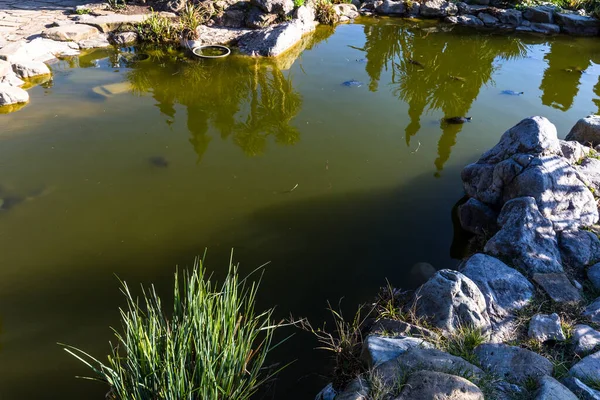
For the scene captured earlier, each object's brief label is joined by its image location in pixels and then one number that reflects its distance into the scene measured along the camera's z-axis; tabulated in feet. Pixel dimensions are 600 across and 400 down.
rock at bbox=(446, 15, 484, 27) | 38.47
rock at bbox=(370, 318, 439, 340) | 9.16
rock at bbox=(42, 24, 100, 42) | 28.12
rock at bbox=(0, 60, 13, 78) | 22.84
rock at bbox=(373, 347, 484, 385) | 7.59
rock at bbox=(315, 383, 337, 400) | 8.64
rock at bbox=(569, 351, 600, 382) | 7.87
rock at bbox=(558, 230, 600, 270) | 11.72
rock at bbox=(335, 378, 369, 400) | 7.43
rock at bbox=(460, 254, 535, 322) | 10.37
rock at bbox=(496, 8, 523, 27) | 38.34
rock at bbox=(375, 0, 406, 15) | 40.32
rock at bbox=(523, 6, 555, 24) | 37.68
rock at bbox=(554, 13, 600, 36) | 36.65
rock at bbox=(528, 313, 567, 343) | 9.35
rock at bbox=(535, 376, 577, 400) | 7.02
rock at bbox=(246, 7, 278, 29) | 32.76
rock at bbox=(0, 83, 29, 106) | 20.75
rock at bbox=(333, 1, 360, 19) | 38.65
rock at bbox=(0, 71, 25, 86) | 22.48
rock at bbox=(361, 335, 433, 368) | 8.16
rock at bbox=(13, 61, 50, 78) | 23.91
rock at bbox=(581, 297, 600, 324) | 9.77
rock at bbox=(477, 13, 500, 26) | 38.47
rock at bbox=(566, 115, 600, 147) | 16.90
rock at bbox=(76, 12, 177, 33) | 30.37
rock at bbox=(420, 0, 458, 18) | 39.78
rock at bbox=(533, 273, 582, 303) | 10.41
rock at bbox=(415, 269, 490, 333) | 9.52
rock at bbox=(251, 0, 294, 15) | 32.91
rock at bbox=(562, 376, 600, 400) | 7.30
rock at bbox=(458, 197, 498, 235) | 13.98
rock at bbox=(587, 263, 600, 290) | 10.96
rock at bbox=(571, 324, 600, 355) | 8.88
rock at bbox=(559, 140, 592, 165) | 14.74
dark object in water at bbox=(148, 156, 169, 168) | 17.01
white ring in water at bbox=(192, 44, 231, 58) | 27.89
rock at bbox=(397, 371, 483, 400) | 6.79
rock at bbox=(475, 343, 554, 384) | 8.02
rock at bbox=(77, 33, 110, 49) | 28.66
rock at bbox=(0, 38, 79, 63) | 24.63
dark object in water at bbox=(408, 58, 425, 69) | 28.57
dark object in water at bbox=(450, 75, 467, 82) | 26.45
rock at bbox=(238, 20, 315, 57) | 29.04
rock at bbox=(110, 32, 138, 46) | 29.76
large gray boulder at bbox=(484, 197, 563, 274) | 11.50
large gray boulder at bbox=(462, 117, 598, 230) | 12.78
